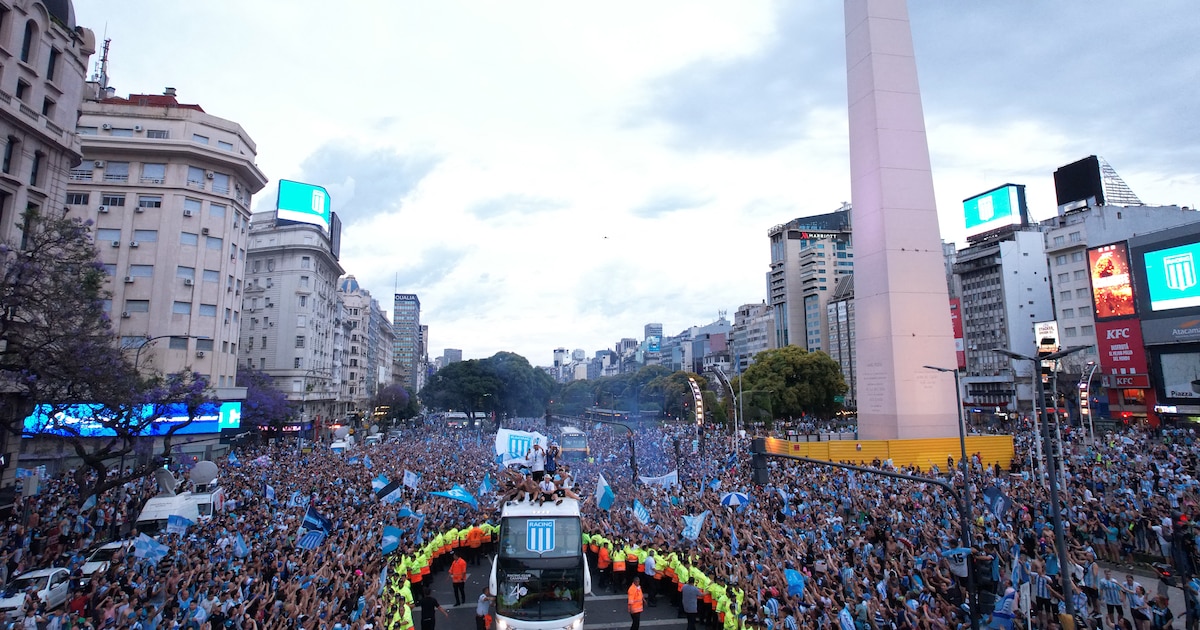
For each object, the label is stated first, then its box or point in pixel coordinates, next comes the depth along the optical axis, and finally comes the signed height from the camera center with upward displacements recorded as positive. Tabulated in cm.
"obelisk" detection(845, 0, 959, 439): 3259 +793
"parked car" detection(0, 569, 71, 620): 1310 -389
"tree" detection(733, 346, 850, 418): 6550 +240
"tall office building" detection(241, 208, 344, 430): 6438 +975
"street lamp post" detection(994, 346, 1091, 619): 1072 -222
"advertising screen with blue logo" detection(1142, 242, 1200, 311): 4891 +962
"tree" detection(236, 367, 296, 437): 5047 +13
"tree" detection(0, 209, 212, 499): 1716 +189
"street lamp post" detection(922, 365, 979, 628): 1120 -237
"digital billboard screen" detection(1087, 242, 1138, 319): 5547 +1040
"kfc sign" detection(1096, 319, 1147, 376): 5541 +481
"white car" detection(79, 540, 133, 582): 1582 -392
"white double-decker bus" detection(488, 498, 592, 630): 1254 -326
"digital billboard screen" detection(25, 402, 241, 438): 3362 -84
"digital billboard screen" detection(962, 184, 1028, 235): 8031 +2434
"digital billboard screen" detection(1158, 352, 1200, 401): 5088 +238
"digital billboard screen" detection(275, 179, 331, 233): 6256 +1961
